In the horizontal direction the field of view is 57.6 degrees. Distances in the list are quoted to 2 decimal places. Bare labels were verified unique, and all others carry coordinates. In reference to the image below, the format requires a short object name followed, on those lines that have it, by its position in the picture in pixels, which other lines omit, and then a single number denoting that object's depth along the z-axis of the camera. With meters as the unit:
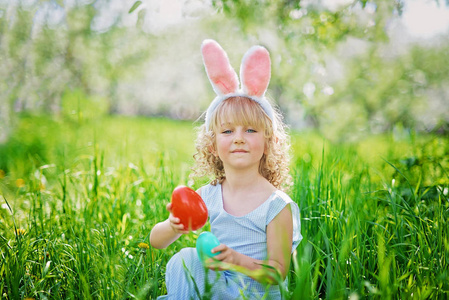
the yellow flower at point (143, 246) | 1.95
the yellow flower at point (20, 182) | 3.00
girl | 1.52
